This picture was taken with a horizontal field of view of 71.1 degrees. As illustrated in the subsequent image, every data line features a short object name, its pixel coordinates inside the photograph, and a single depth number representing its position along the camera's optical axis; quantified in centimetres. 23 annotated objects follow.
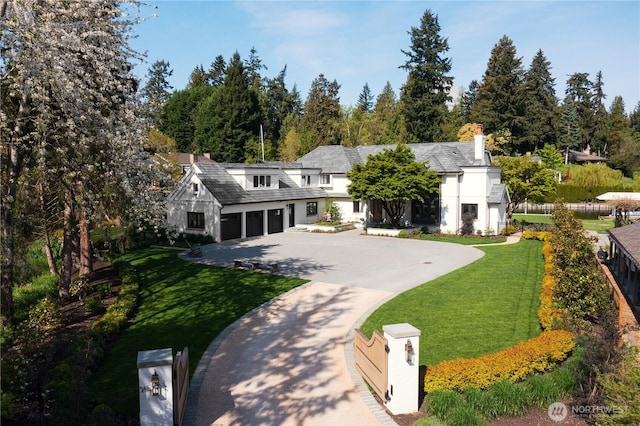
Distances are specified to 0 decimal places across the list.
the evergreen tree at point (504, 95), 7225
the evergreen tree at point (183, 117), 8512
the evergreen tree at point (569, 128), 8419
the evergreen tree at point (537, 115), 7675
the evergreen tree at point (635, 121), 9688
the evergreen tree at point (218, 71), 10994
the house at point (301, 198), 3522
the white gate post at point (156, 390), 847
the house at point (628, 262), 1713
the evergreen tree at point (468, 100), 10066
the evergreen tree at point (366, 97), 13075
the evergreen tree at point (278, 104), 9681
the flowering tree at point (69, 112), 1130
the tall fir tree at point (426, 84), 6731
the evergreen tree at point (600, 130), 9050
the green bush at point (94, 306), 1669
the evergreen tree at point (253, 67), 10600
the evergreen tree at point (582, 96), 9381
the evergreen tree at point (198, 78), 9756
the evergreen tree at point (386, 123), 7162
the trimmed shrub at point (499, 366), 1009
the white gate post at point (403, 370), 961
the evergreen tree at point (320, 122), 7446
